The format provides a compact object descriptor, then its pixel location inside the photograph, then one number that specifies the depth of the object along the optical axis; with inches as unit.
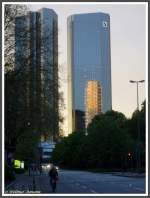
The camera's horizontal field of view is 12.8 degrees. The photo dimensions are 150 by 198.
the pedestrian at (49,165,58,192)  1339.7
